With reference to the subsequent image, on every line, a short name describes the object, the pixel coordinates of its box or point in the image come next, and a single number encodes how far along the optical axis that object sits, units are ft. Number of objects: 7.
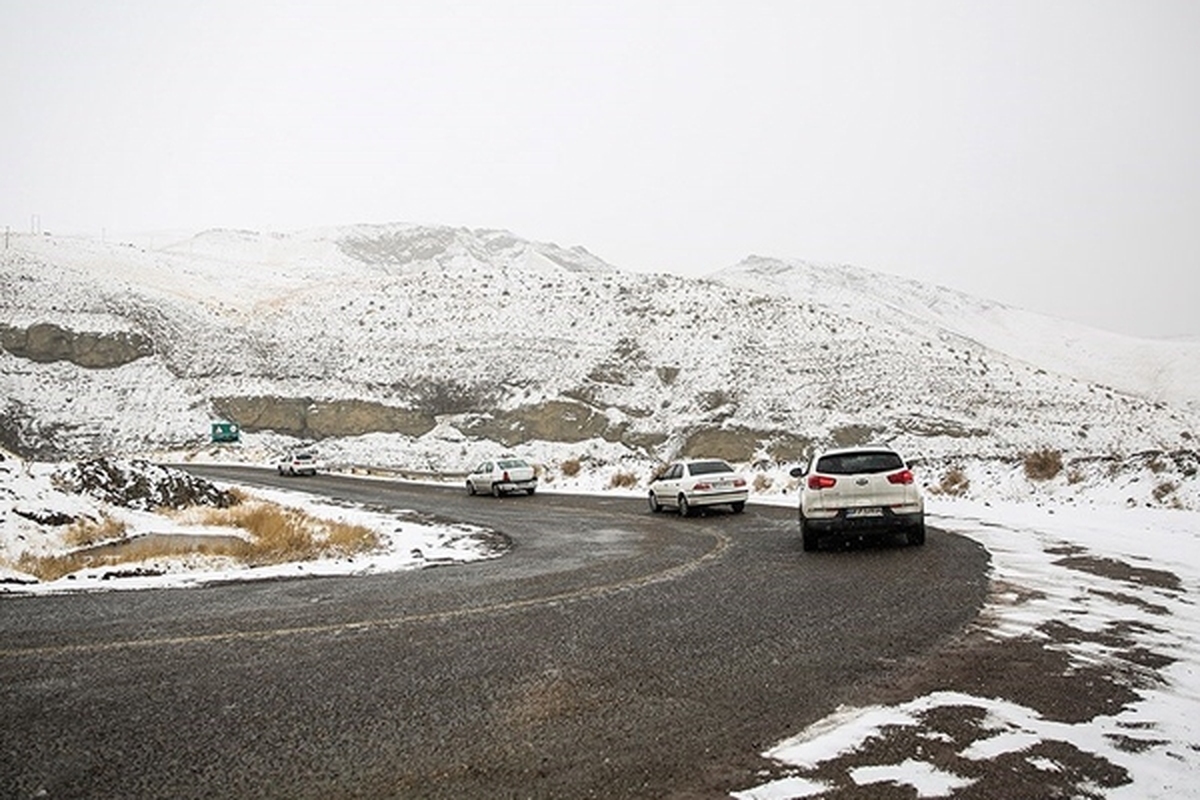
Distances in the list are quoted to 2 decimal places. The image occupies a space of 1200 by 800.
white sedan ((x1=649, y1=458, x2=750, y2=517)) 70.54
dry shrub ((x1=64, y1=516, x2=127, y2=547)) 50.26
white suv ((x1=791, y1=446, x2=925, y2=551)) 43.96
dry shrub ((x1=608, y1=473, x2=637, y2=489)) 110.92
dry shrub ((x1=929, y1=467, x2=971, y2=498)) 78.48
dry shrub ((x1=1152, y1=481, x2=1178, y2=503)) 58.54
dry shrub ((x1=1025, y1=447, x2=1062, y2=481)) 73.41
